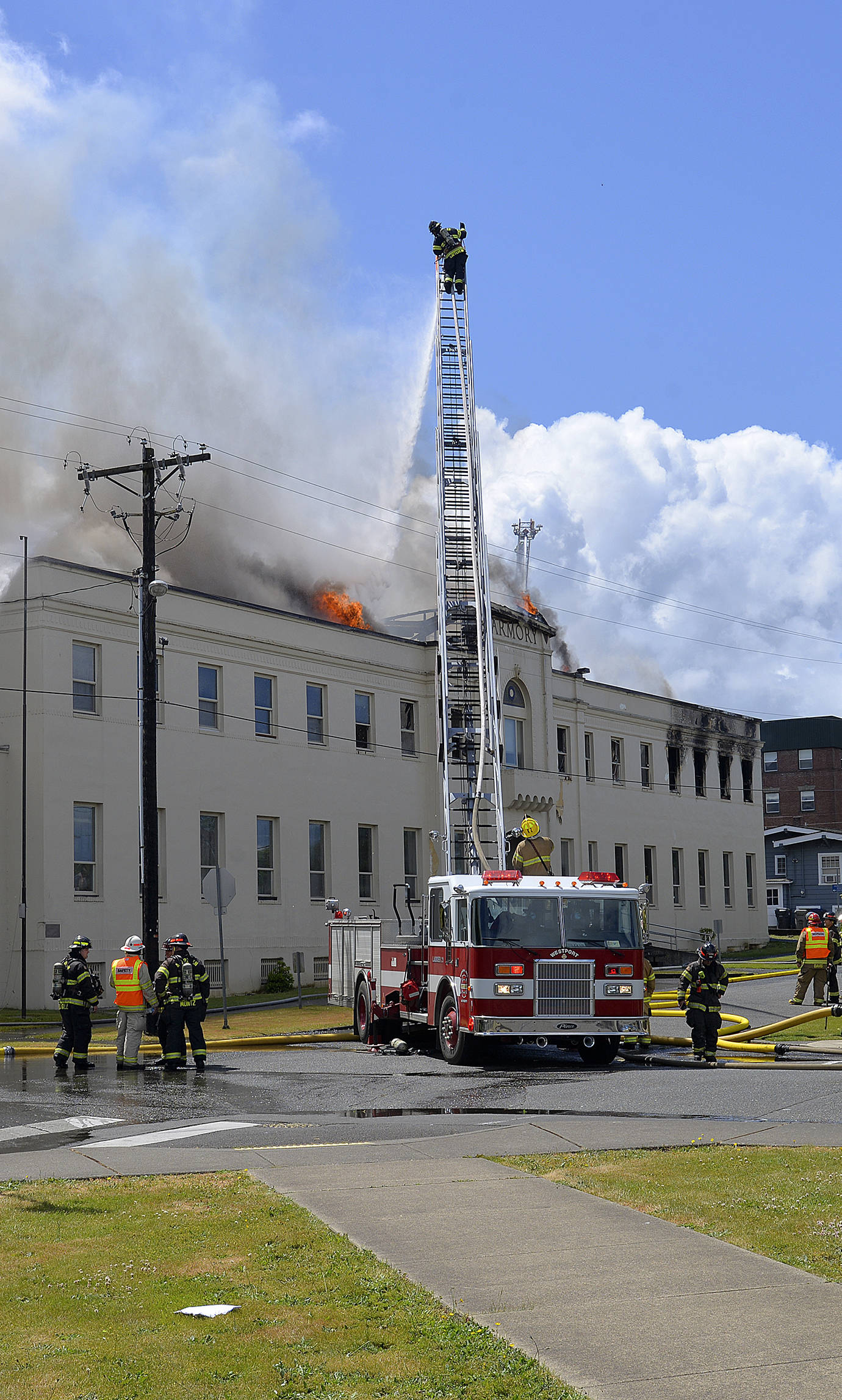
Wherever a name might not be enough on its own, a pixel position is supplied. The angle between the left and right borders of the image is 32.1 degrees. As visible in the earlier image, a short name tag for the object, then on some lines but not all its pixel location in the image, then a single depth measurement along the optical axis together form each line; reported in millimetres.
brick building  87688
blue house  69438
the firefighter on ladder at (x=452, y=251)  30016
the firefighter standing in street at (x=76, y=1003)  17281
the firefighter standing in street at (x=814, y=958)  22328
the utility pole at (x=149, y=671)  22250
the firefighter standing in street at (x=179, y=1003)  17078
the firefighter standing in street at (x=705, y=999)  16250
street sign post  22359
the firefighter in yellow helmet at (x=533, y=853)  20000
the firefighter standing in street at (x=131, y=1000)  17359
